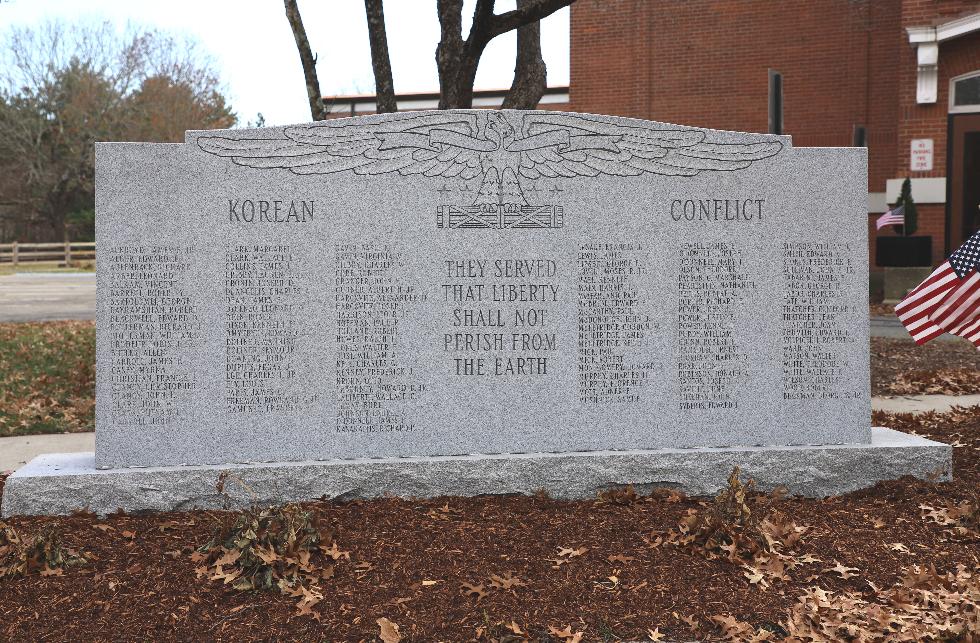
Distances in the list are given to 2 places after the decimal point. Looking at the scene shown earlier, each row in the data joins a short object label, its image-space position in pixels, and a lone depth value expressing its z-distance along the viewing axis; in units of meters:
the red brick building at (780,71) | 19.64
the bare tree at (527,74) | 10.61
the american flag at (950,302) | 6.80
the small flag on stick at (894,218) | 19.19
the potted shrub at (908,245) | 19.06
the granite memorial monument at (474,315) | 5.64
